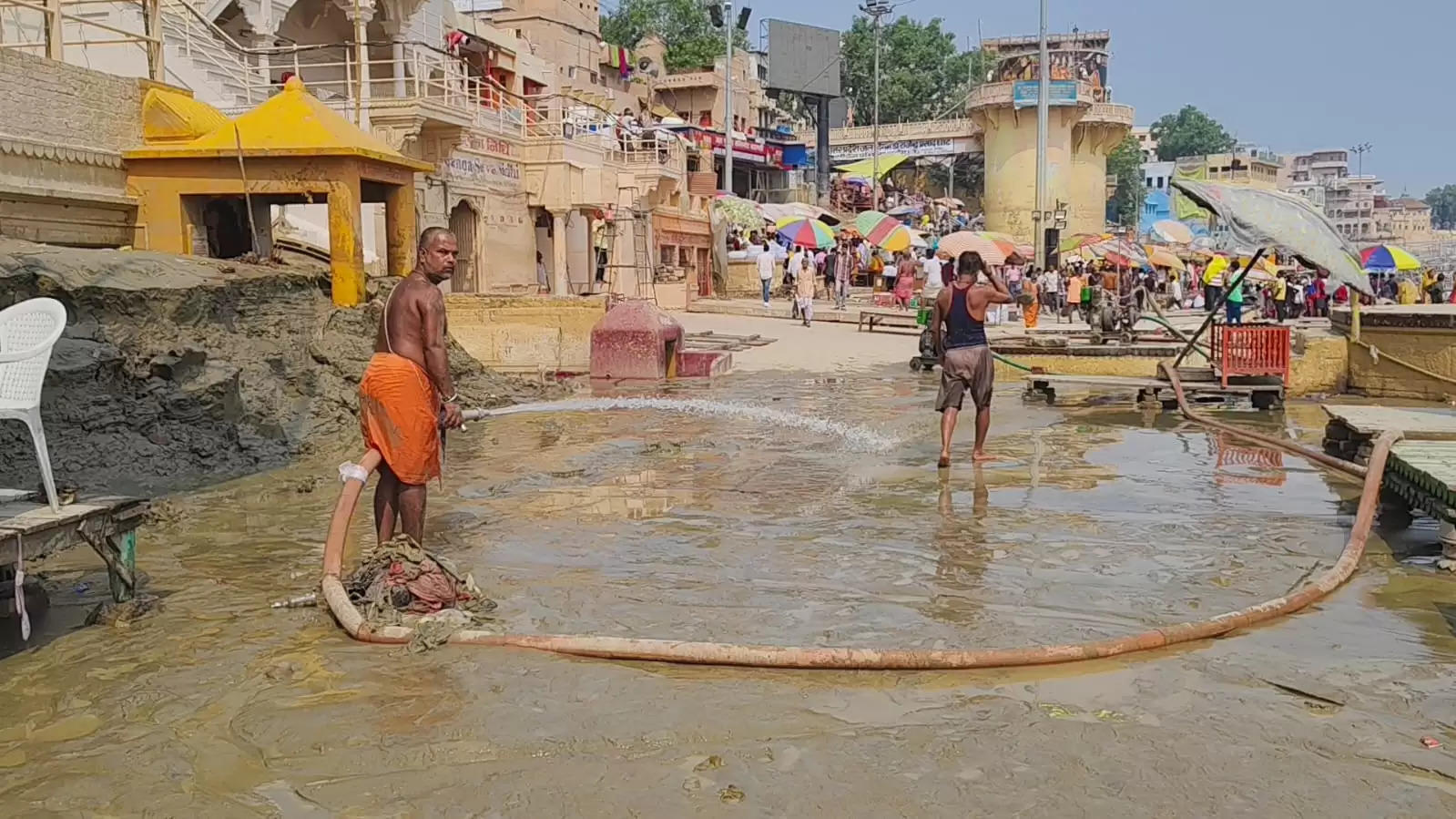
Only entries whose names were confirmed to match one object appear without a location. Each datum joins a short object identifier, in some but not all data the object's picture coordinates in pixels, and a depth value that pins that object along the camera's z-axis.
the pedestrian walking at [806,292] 26.97
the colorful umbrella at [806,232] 35.28
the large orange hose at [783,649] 4.43
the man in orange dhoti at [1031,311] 26.85
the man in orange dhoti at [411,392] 5.62
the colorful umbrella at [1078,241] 37.12
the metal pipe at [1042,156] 37.12
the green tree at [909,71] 80.31
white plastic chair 4.71
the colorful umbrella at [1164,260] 42.26
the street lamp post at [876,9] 64.56
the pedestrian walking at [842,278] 31.95
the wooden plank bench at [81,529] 4.59
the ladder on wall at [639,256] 30.95
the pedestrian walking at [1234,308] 19.12
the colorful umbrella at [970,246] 26.47
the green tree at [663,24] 72.44
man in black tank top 9.12
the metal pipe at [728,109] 38.60
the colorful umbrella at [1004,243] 28.38
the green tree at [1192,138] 142.00
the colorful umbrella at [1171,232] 39.62
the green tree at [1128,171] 100.06
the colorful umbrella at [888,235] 33.53
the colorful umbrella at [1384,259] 32.66
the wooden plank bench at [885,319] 26.64
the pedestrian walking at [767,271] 32.16
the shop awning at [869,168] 54.69
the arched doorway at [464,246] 24.20
